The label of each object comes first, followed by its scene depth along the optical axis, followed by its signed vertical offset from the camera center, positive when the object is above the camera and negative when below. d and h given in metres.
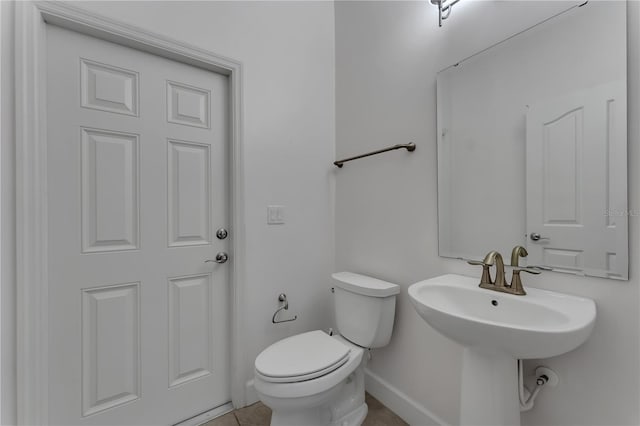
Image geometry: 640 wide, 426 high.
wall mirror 0.81 +0.23
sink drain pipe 0.91 -0.57
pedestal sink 0.71 -0.34
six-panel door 1.14 -0.10
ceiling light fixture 1.15 +0.87
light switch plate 1.60 -0.01
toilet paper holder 1.61 -0.55
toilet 1.08 -0.63
